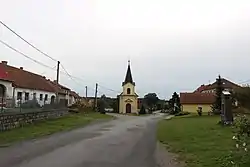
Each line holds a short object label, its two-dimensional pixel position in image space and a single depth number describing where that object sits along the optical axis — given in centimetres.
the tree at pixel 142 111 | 5093
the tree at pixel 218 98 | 3183
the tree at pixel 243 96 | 1564
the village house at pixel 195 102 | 4804
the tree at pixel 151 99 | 6992
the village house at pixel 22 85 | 1889
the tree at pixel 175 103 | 5063
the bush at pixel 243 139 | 558
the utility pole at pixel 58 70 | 2436
